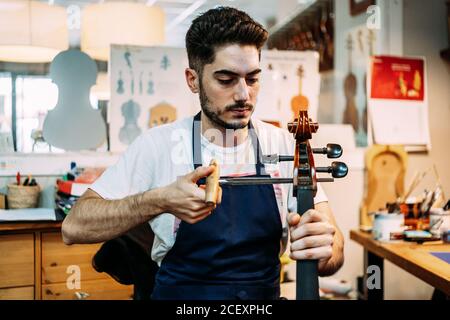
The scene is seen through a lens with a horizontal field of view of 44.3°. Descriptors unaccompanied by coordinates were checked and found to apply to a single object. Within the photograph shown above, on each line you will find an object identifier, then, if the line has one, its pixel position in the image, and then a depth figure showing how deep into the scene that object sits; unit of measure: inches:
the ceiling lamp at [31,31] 70.4
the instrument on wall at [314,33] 86.7
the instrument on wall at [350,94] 91.4
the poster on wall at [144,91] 77.9
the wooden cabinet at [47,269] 62.5
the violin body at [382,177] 86.9
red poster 89.0
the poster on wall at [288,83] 84.2
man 41.5
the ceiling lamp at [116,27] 73.9
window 68.6
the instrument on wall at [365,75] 90.1
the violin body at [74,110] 67.3
